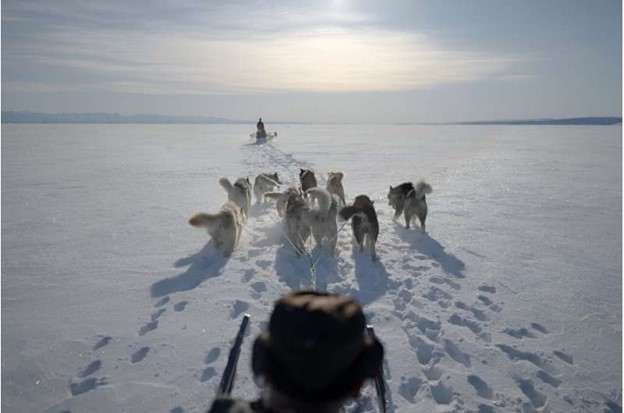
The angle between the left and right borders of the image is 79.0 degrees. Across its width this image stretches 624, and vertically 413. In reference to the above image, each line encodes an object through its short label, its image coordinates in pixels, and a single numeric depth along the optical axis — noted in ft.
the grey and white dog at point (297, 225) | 20.27
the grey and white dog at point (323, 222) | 19.52
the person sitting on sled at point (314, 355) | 3.14
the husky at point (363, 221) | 19.02
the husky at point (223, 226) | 18.93
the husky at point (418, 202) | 23.66
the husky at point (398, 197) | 25.64
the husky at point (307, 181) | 31.01
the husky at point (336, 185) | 30.68
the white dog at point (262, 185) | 32.76
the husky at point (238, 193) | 26.11
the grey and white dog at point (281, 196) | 24.41
